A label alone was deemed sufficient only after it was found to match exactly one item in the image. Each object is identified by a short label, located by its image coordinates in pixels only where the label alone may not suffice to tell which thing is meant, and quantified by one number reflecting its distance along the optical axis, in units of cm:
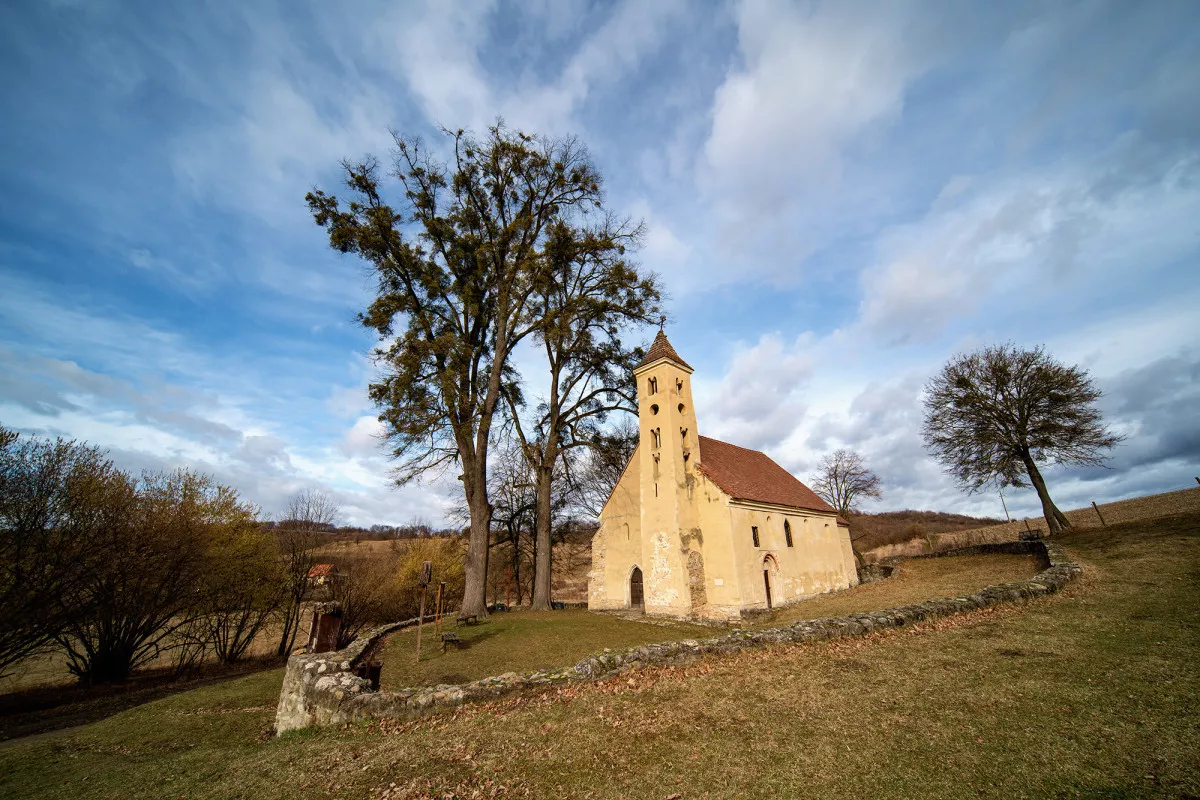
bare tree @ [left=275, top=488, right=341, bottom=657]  1966
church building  1995
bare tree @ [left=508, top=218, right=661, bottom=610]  2209
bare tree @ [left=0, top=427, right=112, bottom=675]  1071
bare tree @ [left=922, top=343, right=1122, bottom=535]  2608
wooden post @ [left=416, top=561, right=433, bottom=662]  1384
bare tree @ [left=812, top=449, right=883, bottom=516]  3397
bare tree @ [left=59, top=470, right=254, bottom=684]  1297
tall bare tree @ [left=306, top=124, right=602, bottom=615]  1916
